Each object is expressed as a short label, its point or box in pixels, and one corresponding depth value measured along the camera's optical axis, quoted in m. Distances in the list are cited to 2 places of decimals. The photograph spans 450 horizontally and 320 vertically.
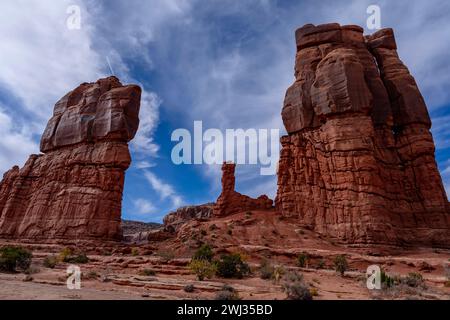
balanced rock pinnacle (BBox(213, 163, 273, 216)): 46.06
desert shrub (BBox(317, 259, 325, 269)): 26.23
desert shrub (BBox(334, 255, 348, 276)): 21.82
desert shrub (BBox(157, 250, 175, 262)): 25.51
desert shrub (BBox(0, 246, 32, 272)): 19.45
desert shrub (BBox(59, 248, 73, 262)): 27.59
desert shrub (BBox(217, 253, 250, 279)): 19.48
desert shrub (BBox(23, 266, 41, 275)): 18.81
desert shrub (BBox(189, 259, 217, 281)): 17.70
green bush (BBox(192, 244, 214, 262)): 24.95
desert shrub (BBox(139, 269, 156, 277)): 19.72
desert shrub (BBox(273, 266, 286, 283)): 17.66
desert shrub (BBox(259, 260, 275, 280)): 18.75
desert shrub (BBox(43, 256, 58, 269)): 22.97
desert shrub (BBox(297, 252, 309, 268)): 26.96
